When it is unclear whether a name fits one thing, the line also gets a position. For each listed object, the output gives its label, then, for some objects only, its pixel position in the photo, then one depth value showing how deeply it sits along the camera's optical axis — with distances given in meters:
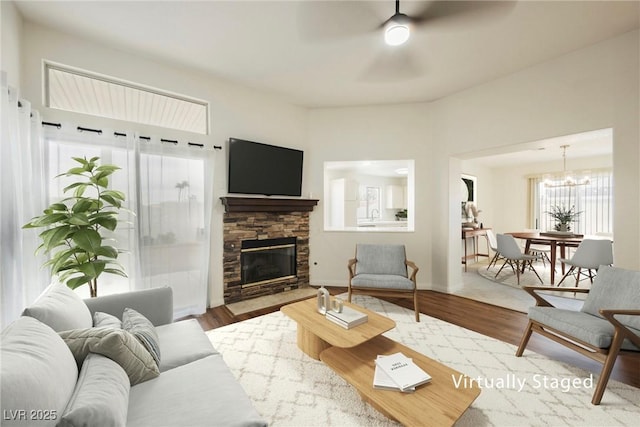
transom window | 2.69
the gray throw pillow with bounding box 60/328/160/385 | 1.22
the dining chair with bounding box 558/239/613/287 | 3.78
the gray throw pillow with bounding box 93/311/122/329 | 1.61
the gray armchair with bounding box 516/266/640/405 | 1.76
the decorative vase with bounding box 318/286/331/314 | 2.36
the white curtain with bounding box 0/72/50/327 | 1.84
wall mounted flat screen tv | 3.67
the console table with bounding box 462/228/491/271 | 5.79
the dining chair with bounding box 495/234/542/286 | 4.70
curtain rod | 2.50
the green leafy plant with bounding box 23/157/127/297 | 2.01
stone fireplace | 3.69
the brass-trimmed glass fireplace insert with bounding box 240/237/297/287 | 3.88
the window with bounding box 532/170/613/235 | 5.80
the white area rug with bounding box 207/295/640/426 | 1.64
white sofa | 0.83
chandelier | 5.33
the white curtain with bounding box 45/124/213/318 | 2.72
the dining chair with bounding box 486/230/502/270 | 5.72
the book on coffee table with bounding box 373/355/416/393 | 1.49
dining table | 4.43
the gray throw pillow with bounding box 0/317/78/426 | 0.75
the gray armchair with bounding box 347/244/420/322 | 3.16
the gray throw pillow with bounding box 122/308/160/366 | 1.49
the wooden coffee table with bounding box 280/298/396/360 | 1.93
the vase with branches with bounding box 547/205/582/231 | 4.88
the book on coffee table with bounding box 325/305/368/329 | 2.10
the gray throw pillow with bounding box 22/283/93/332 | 1.31
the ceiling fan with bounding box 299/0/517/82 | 2.17
